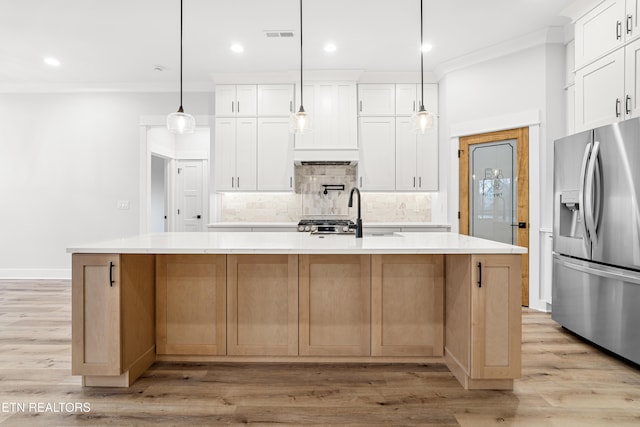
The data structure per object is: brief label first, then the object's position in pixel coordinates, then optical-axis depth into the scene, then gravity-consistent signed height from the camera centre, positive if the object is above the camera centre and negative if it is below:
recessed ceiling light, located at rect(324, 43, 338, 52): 4.43 +1.92
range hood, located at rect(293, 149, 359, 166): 5.19 +0.75
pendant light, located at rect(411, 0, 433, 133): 2.93 +0.70
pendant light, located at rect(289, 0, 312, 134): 2.97 +0.69
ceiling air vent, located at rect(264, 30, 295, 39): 4.08 +1.91
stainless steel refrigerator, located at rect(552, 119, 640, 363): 2.61 -0.19
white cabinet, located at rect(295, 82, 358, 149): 5.23 +1.21
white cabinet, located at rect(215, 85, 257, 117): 5.33 +1.52
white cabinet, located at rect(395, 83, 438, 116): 5.29 +1.55
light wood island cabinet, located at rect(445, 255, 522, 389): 2.23 -0.63
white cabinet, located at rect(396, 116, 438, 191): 5.23 +0.70
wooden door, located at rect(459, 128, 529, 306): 4.24 +0.20
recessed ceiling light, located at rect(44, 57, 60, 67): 4.86 +1.91
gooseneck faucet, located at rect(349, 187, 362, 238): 2.77 -0.13
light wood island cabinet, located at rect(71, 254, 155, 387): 2.25 -0.63
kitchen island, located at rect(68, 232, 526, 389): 2.62 -0.66
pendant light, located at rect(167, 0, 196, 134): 2.91 +0.67
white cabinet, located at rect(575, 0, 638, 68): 2.95 +1.51
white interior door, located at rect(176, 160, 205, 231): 7.40 +0.24
